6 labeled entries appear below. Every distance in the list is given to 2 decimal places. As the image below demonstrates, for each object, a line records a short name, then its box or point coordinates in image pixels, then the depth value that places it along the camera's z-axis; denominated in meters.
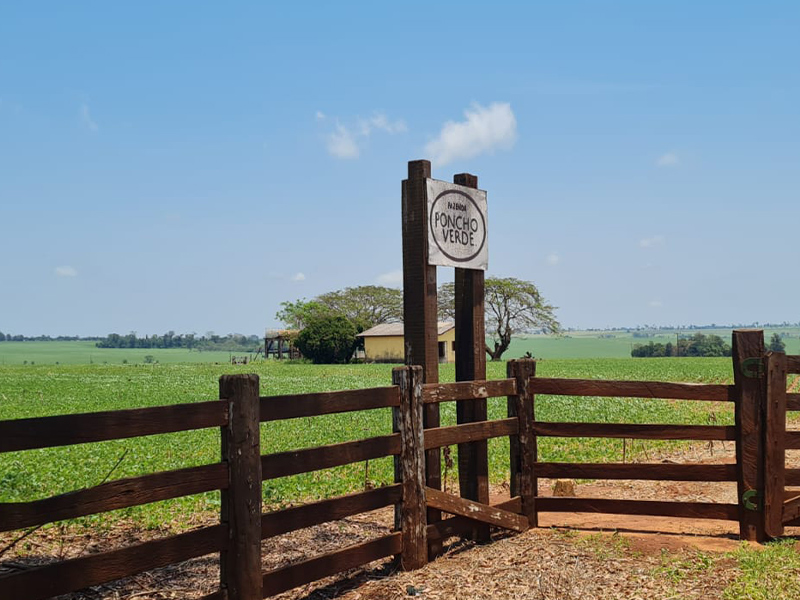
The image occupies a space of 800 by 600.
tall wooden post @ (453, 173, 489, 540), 8.38
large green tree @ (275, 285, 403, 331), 100.50
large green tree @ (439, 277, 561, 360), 83.69
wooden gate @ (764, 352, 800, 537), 7.96
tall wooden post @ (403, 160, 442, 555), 7.95
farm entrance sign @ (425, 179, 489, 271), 8.06
